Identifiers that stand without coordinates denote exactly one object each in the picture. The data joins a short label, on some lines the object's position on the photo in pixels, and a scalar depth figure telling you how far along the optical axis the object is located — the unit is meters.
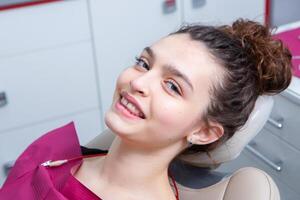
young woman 1.04
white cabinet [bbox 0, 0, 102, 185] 1.90
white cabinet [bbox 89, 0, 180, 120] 2.01
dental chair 1.10
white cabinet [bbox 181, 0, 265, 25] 2.14
